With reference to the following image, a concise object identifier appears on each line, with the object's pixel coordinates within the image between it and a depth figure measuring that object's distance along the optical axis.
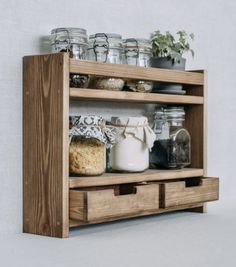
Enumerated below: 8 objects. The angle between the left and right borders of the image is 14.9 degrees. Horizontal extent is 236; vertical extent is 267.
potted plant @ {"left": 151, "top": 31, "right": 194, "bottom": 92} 2.51
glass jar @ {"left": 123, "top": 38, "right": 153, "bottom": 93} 2.41
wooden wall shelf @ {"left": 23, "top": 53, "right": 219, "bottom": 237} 2.15
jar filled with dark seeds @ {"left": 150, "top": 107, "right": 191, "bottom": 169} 2.49
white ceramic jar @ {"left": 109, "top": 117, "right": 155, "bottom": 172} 2.35
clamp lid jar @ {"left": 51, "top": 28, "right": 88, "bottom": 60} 2.28
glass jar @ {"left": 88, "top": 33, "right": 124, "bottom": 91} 2.32
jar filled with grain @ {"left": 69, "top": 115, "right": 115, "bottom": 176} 2.20
